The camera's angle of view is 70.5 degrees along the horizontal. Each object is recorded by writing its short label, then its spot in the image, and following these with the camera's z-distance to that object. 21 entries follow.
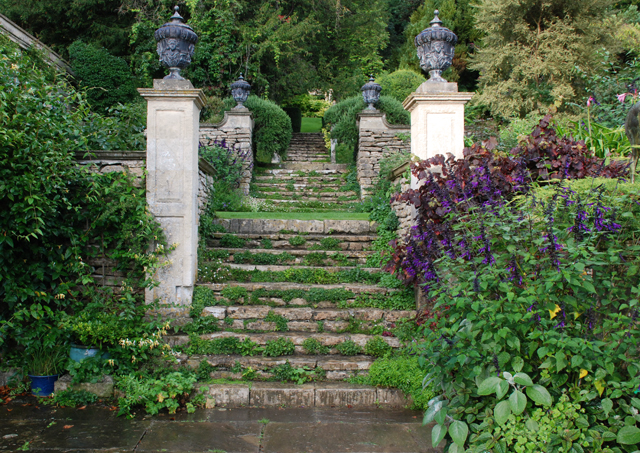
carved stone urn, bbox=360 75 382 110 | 10.15
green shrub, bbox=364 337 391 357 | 4.19
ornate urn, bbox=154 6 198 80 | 4.71
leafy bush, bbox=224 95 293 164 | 10.72
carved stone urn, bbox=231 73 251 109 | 10.58
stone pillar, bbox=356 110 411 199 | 9.55
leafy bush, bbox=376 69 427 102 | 13.45
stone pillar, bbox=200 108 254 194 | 10.31
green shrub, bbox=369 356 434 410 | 3.64
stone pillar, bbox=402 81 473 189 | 4.74
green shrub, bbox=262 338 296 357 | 4.16
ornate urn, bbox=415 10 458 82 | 4.75
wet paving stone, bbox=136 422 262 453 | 2.99
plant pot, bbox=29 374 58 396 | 3.93
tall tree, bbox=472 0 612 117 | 11.65
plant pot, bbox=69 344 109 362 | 3.98
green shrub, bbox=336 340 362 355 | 4.21
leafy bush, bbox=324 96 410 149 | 10.54
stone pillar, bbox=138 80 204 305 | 4.58
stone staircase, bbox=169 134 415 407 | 3.77
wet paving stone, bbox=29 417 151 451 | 3.00
